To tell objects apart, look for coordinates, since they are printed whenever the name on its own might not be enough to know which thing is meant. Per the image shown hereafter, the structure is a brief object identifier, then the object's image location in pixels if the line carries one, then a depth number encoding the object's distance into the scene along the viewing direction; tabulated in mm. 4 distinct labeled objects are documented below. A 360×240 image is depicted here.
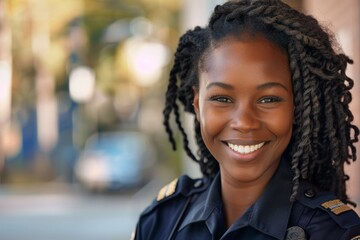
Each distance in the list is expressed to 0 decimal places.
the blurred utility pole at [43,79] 22703
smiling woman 2279
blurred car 18250
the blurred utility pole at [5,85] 21453
